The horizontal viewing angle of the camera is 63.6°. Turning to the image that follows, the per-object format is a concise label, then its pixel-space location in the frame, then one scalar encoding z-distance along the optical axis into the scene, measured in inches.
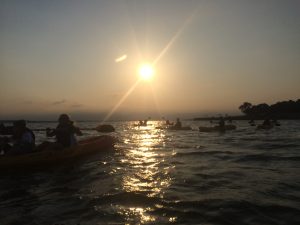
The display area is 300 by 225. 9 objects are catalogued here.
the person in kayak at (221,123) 1357.8
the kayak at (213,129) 1341.9
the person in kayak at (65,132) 476.8
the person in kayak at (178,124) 1635.2
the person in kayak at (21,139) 422.3
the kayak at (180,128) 1607.4
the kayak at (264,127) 1378.0
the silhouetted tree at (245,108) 4300.3
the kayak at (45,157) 416.2
